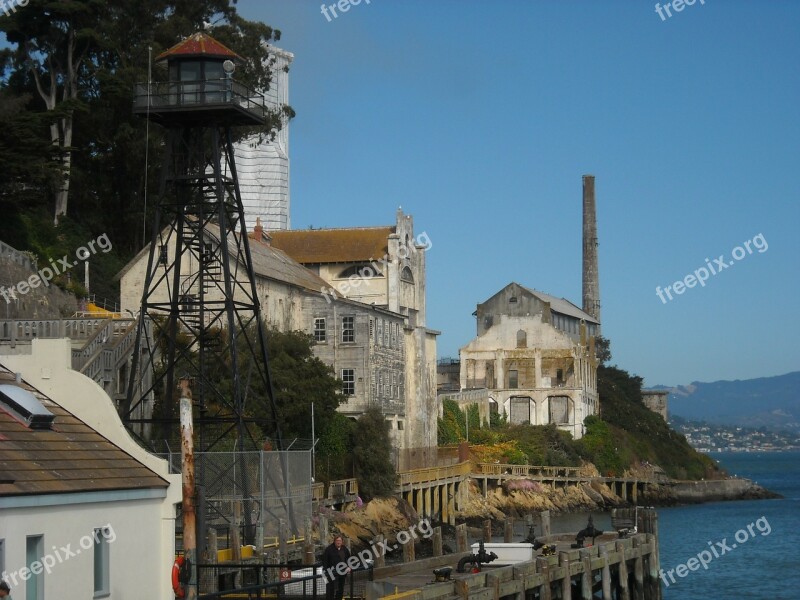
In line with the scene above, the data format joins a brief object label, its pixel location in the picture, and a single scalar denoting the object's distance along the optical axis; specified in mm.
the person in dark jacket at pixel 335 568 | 25609
